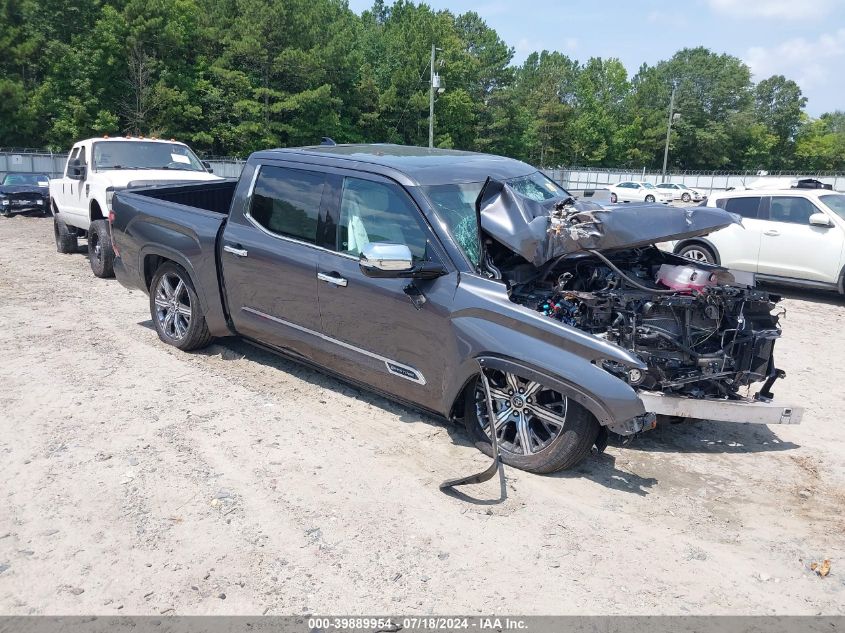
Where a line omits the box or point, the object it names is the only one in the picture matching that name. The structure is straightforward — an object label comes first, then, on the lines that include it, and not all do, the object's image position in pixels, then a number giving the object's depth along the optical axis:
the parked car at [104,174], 10.45
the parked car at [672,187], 40.33
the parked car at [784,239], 10.11
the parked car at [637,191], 37.97
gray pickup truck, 4.17
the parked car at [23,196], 20.58
